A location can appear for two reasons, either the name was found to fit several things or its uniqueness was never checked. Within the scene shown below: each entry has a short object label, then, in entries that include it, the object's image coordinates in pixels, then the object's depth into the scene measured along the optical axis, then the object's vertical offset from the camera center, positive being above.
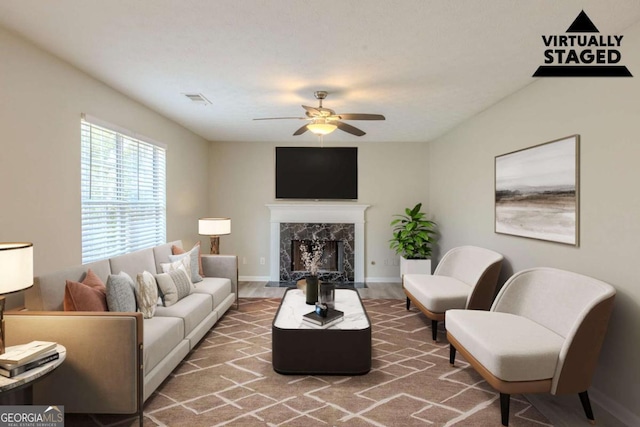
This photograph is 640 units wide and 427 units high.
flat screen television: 6.29 +0.78
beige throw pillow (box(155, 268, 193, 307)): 3.34 -0.74
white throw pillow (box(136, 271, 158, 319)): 2.87 -0.71
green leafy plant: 5.64 -0.38
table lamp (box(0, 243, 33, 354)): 1.72 -0.30
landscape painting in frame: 2.75 +0.22
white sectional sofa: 2.10 -0.90
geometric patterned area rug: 2.26 -1.37
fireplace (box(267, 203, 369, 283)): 6.27 -0.30
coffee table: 2.85 -1.15
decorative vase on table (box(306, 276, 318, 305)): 3.61 -0.83
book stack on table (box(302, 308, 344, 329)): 2.93 -0.93
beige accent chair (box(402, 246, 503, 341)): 3.47 -0.81
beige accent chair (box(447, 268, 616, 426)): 2.15 -0.86
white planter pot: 5.58 -0.85
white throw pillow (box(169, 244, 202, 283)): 3.98 -0.58
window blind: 3.16 +0.23
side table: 1.60 -0.83
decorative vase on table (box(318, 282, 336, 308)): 3.44 -0.82
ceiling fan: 3.35 +0.98
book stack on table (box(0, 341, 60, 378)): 1.68 -0.75
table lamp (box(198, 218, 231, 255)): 4.98 -0.23
